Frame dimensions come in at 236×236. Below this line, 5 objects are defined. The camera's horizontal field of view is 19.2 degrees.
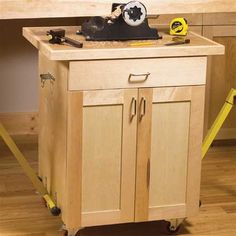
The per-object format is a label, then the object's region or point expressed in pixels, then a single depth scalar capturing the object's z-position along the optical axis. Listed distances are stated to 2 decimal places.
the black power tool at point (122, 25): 2.58
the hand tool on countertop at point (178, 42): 2.58
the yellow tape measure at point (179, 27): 2.76
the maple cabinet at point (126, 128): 2.49
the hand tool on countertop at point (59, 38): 2.54
